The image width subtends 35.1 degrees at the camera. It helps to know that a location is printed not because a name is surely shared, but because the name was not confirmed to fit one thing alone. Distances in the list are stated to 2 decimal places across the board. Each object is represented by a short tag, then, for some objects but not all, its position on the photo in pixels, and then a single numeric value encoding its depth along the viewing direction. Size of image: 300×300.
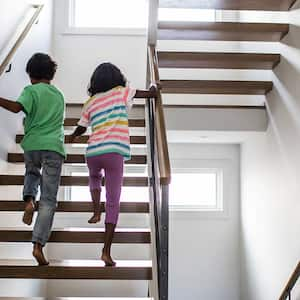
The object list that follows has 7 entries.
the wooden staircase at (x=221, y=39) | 3.43
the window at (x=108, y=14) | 5.29
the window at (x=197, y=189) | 5.24
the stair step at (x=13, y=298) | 2.54
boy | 2.50
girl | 2.51
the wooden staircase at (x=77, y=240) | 2.52
